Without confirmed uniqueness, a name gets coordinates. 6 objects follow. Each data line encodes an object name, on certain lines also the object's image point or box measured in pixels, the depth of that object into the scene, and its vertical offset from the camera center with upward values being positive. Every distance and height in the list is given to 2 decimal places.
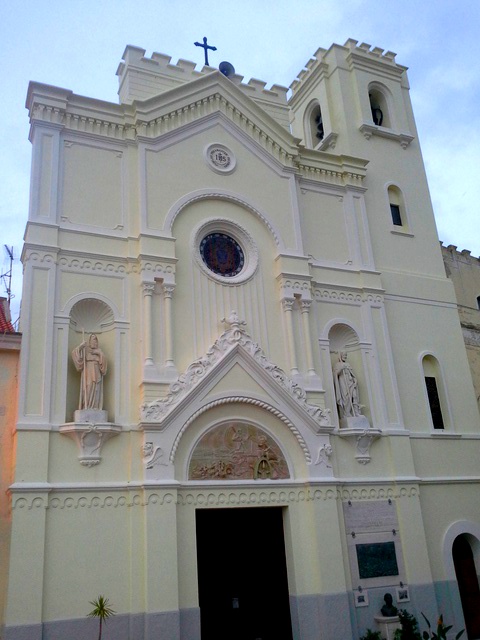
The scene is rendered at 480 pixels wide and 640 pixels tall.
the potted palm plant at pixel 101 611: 12.19 +0.00
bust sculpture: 15.21 -0.39
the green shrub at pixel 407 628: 14.55 -0.83
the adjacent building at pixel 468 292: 23.25 +10.37
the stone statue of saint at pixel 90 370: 13.98 +4.88
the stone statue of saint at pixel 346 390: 17.02 +4.98
